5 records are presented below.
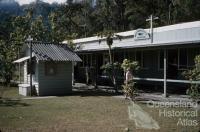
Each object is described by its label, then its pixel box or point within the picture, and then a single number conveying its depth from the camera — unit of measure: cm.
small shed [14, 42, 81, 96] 2128
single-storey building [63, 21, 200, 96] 2175
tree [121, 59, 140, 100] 1817
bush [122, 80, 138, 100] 1811
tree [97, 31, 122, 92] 2405
